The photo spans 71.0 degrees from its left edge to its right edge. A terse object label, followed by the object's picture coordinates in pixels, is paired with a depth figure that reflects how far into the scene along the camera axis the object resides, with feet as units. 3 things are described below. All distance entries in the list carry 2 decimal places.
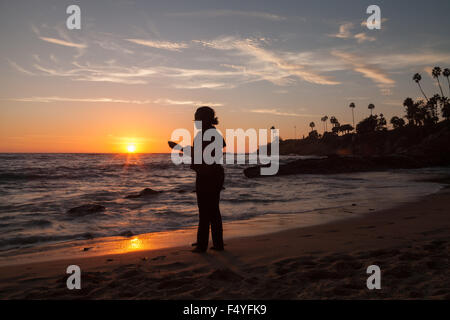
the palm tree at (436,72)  262.96
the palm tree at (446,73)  258.16
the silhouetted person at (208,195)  18.08
